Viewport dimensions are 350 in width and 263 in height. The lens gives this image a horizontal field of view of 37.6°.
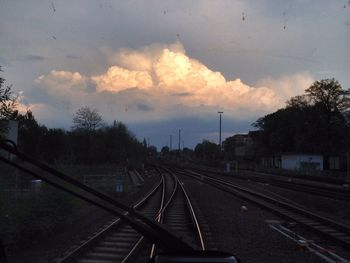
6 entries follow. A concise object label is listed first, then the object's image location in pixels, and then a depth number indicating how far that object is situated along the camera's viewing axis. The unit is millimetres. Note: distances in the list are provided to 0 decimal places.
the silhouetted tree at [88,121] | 96975
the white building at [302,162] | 81650
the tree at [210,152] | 180512
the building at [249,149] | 143500
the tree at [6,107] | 12242
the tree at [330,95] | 98188
